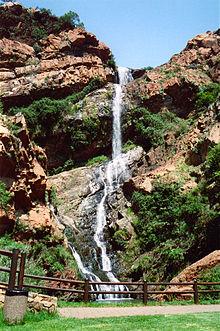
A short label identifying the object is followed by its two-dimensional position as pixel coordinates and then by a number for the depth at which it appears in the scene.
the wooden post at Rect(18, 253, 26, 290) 9.45
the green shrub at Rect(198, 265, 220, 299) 17.41
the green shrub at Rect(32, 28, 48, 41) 49.62
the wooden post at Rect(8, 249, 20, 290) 9.25
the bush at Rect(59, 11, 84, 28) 49.28
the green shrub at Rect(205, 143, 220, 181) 26.52
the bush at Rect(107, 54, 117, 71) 48.10
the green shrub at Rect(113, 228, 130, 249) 27.58
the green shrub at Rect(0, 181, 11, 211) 20.03
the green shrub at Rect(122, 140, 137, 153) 38.06
